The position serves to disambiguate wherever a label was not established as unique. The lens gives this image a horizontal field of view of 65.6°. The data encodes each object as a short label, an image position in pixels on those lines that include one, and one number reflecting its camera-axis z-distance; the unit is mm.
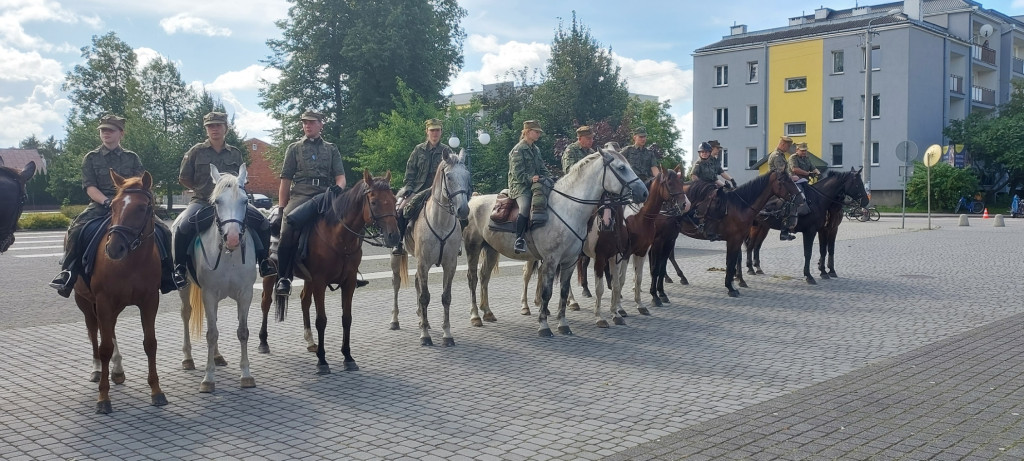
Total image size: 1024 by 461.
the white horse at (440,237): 9625
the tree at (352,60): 43969
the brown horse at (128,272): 6762
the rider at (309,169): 9422
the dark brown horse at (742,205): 14109
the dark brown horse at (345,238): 8383
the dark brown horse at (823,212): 15805
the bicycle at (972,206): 45934
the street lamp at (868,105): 32938
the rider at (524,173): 10602
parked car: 35369
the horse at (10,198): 7258
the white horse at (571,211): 10359
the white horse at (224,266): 7328
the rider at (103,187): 7262
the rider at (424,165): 10914
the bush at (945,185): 45906
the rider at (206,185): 8062
